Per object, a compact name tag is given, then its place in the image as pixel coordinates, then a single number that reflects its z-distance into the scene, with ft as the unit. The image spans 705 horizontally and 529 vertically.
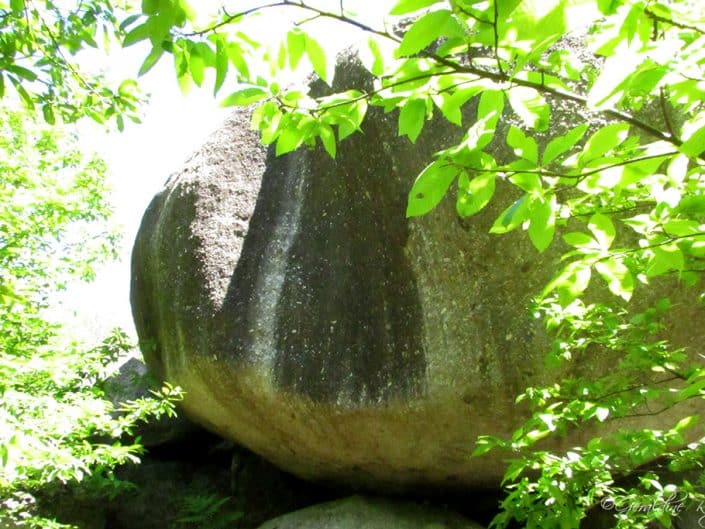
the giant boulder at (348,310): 14.26
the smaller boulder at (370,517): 16.74
